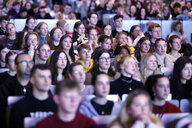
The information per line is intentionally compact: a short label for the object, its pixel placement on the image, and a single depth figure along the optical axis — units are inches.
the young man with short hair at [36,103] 214.8
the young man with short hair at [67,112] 182.1
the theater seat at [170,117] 205.8
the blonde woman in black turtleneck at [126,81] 280.9
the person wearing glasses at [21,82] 257.9
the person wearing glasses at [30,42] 376.8
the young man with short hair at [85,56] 337.2
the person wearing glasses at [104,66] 307.4
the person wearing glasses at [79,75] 258.1
